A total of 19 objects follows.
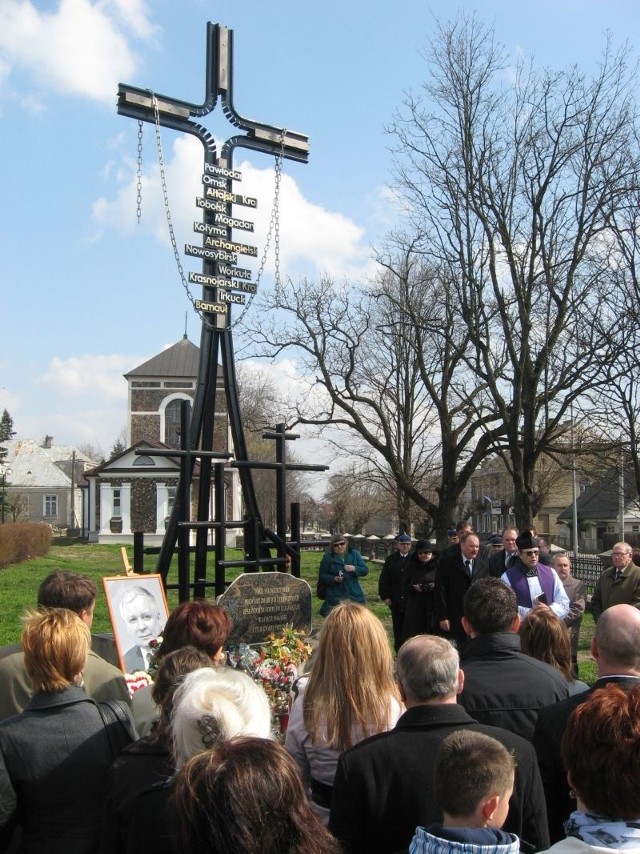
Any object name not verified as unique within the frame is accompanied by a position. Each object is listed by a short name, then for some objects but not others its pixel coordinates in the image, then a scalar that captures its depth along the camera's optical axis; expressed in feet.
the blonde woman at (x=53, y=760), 10.11
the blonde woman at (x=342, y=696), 11.09
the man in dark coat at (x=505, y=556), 28.75
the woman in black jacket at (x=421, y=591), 31.60
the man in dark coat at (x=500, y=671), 12.30
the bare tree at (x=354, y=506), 118.32
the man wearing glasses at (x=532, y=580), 25.86
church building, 157.79
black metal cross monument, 30.96
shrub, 91.22
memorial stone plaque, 25.99
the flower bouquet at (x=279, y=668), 16.62
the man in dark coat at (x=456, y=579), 29.14
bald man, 11.07
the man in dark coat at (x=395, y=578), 34.55
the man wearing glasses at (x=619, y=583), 28.73
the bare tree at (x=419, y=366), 66.64
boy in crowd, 7.38
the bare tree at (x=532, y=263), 52.19
